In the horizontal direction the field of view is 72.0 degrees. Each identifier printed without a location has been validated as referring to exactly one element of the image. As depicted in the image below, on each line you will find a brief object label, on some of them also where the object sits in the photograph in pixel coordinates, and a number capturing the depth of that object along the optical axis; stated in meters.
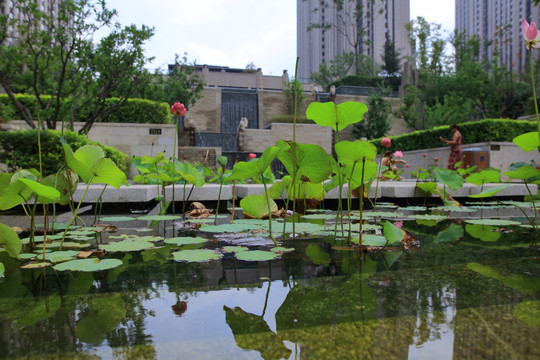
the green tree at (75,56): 7.78
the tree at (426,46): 22.93
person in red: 7.97
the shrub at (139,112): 11.91
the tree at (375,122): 19.80
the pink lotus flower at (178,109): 3.06
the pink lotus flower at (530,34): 1.48
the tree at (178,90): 17.02
